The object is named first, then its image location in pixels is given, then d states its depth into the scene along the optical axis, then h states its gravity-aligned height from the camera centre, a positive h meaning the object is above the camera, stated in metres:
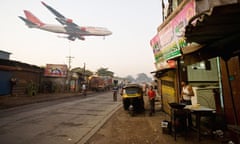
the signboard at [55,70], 29.57 +3.18
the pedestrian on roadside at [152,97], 10.74 -0.87
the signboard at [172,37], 6.99 +2.90
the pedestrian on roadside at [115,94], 19.75 -1.12
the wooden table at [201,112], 5.37 -1.00
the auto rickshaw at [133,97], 11.38 -0.90
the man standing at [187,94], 6.95 -0.42
